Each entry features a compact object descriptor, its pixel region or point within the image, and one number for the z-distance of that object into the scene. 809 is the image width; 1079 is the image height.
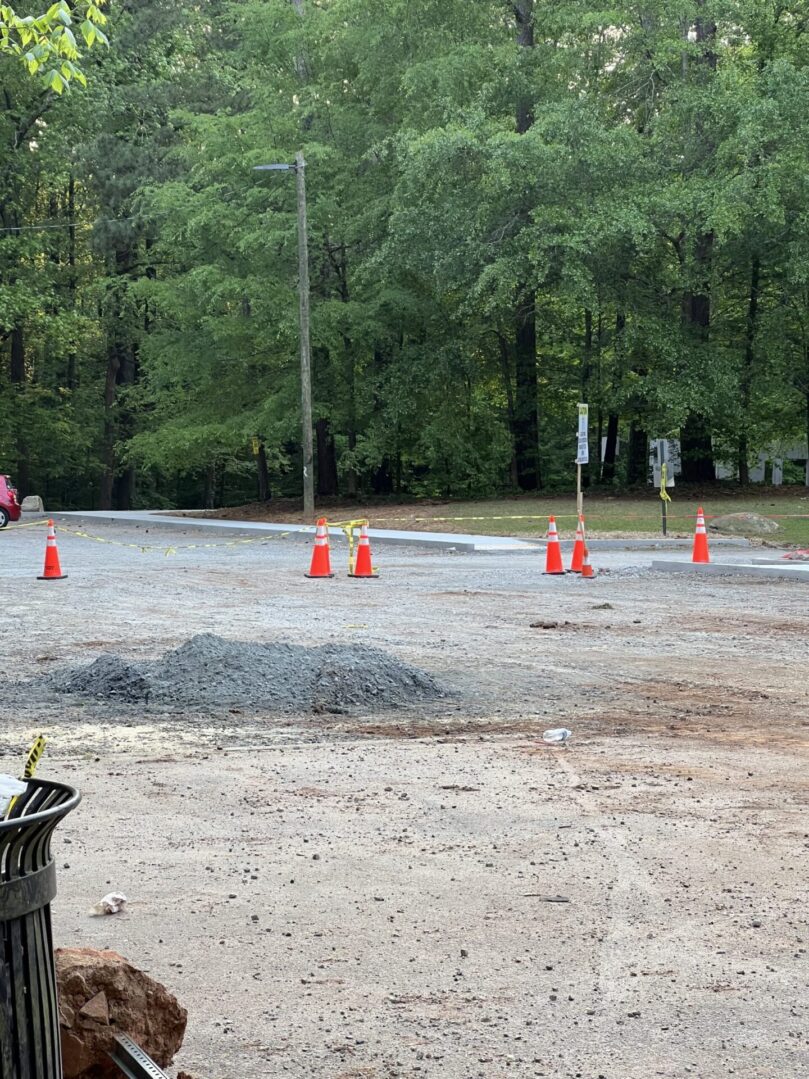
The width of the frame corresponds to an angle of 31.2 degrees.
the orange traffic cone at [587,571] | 19.47
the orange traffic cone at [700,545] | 21.12
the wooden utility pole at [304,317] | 34.22
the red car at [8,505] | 36.38
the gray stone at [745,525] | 28.34
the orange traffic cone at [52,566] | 19.16
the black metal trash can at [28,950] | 2.75
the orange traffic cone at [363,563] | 19.52
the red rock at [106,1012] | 3.30
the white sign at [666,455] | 27.03
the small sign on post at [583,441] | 23.14
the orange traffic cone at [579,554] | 19.97
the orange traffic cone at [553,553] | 20.19
